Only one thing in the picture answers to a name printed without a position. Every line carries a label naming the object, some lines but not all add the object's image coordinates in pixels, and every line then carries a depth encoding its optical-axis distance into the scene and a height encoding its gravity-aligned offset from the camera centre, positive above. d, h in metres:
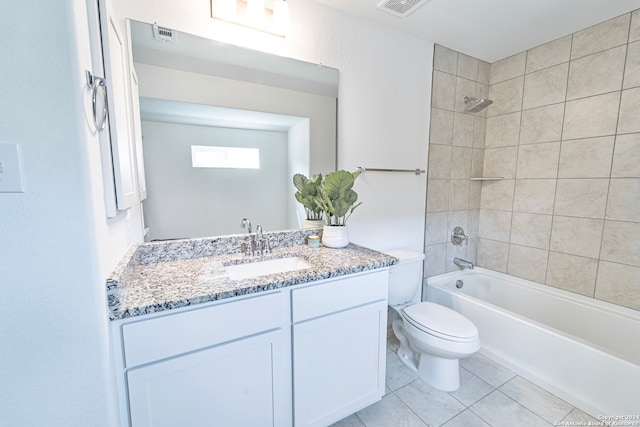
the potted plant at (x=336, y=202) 1.40 -0.10
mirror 1.24 +0.29
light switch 0.59 +0.03
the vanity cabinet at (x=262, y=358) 0.84 -0.66
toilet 1.45 -0.84
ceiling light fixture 1.29 +0.87
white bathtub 1.34 -0.96
